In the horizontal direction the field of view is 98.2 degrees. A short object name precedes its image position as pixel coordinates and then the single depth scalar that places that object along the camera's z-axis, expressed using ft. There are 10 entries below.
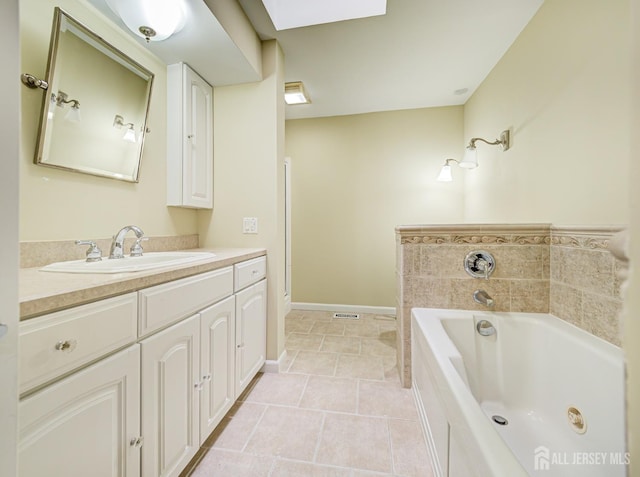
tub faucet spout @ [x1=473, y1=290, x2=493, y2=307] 5.16
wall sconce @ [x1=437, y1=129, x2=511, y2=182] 6.91
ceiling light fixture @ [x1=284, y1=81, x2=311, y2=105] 8.33
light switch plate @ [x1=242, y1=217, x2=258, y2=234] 6.41
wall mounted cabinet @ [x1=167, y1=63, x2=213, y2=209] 5.77
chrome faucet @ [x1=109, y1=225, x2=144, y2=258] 4.30
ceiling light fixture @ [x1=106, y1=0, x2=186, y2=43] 3.98
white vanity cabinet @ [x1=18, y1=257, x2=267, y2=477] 2.07
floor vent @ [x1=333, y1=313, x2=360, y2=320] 10.14
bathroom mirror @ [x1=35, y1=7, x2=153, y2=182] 3.70
